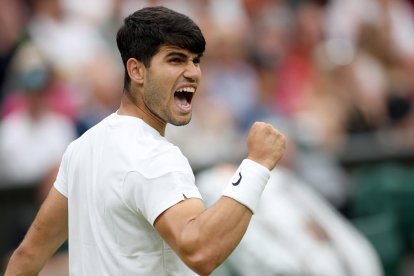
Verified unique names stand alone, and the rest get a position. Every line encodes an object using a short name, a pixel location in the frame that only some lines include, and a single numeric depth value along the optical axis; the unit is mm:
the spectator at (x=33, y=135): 17625
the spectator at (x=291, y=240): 14867
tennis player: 7687
